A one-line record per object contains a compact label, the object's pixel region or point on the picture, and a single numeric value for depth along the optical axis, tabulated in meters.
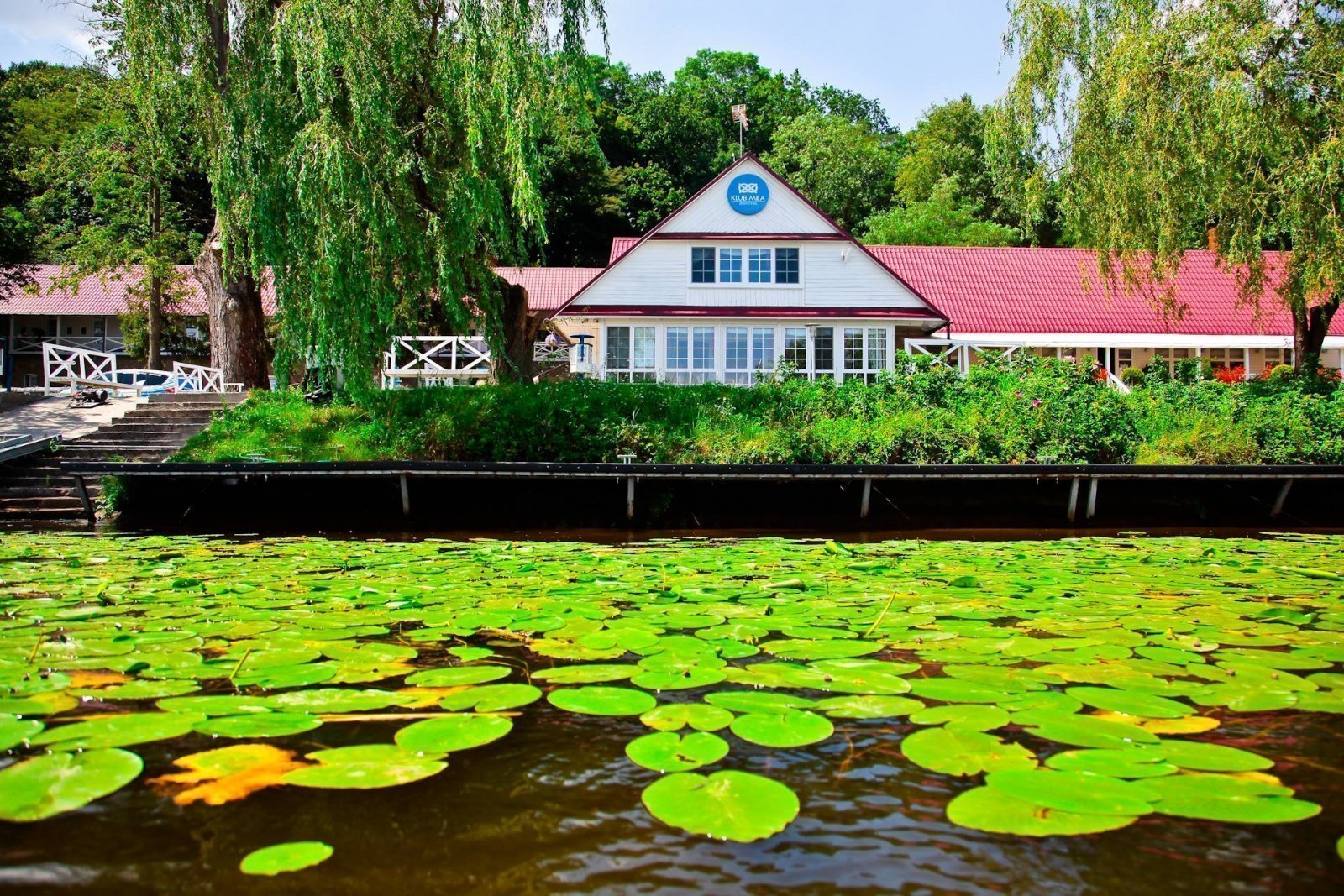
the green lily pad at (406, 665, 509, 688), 3.25
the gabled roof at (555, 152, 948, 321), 22.34
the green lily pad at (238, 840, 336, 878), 1.89
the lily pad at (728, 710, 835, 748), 2.60
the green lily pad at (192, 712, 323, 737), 2.61
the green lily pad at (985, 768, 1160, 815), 2.16
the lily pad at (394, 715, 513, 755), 2.56
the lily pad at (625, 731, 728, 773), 2.43
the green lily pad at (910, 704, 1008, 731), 2.75
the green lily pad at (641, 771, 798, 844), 2.03
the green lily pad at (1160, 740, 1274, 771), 2.41
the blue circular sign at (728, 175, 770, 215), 22.69
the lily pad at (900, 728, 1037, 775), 2.45
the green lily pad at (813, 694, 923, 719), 2.92
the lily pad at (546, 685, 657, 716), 2.89
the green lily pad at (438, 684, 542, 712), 2.96
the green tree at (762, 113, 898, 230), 47.22
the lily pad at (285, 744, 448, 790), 2.31
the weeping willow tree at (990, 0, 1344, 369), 15.21
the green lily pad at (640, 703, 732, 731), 2.72
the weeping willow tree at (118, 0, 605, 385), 12.67
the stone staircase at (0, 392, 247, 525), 12.44
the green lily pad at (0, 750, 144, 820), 2.14
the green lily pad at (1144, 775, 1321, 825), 2.12
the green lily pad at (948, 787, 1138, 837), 2.06
